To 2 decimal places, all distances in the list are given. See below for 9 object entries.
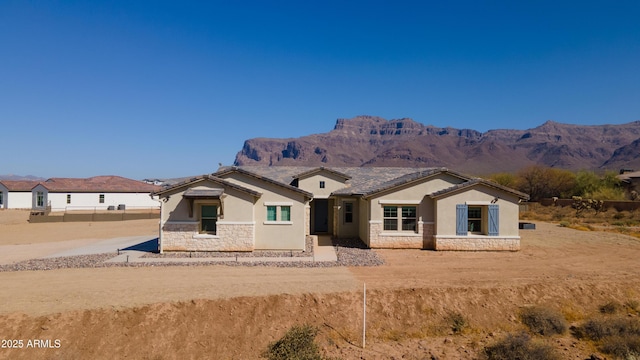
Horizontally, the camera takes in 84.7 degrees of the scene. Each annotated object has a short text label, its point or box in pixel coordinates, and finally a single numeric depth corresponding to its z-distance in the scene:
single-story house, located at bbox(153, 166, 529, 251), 17.27
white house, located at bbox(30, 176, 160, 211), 42.75
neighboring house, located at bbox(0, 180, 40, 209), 46.19
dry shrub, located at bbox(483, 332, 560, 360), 8.41
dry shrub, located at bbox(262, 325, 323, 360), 8.48
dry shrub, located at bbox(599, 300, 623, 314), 11.36
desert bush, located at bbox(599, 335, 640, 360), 8.67
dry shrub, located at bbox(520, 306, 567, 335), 10.14
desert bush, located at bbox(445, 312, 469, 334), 10.30
